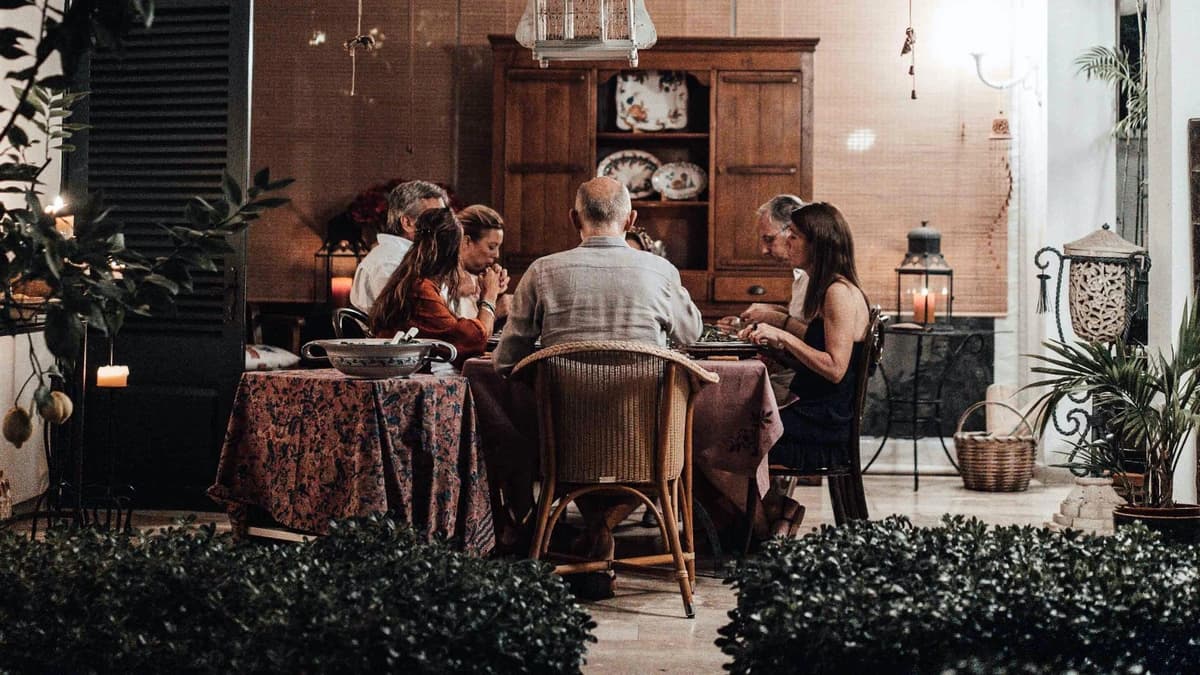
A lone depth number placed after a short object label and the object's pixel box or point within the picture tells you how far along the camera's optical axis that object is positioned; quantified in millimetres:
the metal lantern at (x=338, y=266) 7863
